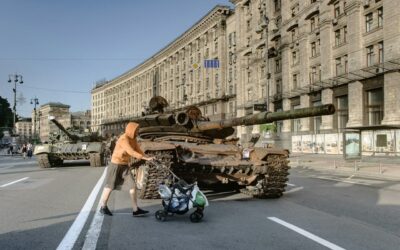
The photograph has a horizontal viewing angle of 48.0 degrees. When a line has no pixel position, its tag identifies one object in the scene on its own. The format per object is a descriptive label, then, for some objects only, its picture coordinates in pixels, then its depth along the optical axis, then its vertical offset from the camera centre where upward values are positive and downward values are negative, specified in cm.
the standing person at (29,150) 4581 -116
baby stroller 744 -104
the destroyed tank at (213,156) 948 -41
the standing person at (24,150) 4439 -113
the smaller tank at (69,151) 2386 -68
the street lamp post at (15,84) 5415 +665
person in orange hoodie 801 -50
